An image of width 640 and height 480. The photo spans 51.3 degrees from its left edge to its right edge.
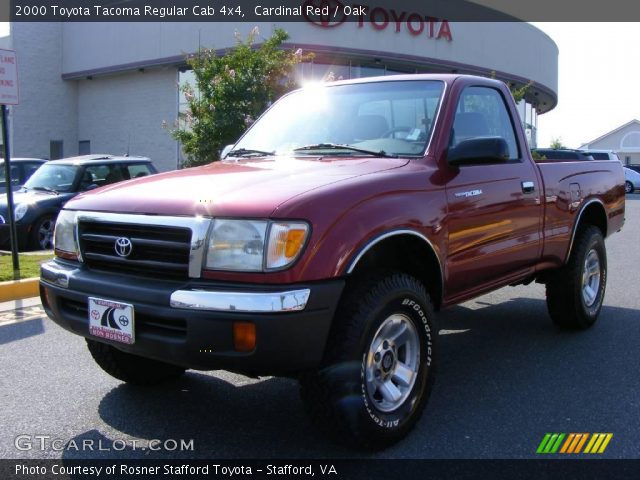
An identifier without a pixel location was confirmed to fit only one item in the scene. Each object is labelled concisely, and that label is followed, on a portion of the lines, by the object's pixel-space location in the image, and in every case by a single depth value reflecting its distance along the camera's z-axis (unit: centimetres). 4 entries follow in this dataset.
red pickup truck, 279
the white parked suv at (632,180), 3400
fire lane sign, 758
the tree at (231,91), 1173
